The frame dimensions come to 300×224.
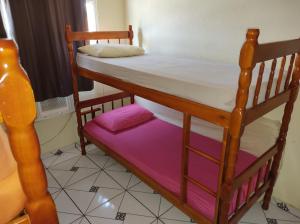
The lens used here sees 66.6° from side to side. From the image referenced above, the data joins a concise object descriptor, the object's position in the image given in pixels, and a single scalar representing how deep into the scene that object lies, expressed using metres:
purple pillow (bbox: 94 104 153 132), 2.61
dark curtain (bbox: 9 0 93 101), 2.29
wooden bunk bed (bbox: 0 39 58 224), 0.57
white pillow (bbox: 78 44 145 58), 2.35
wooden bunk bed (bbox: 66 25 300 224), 1.11
